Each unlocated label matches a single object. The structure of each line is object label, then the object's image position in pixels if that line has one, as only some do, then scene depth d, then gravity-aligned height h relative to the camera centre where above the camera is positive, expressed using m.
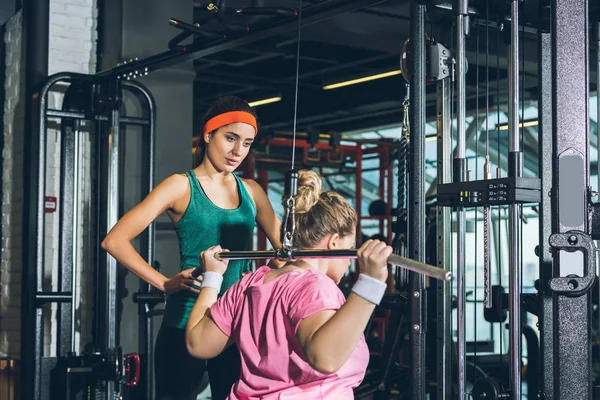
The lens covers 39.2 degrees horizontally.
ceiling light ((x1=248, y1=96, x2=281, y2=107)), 10.55 +1.62
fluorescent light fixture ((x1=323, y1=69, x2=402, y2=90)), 8.87 +1.68
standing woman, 2.81 +0.02
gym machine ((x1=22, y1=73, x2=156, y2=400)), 4.25 -0.12
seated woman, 1.78 -0.20
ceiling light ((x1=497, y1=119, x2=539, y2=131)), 10.34 +1.42
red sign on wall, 4.64 +0.13
